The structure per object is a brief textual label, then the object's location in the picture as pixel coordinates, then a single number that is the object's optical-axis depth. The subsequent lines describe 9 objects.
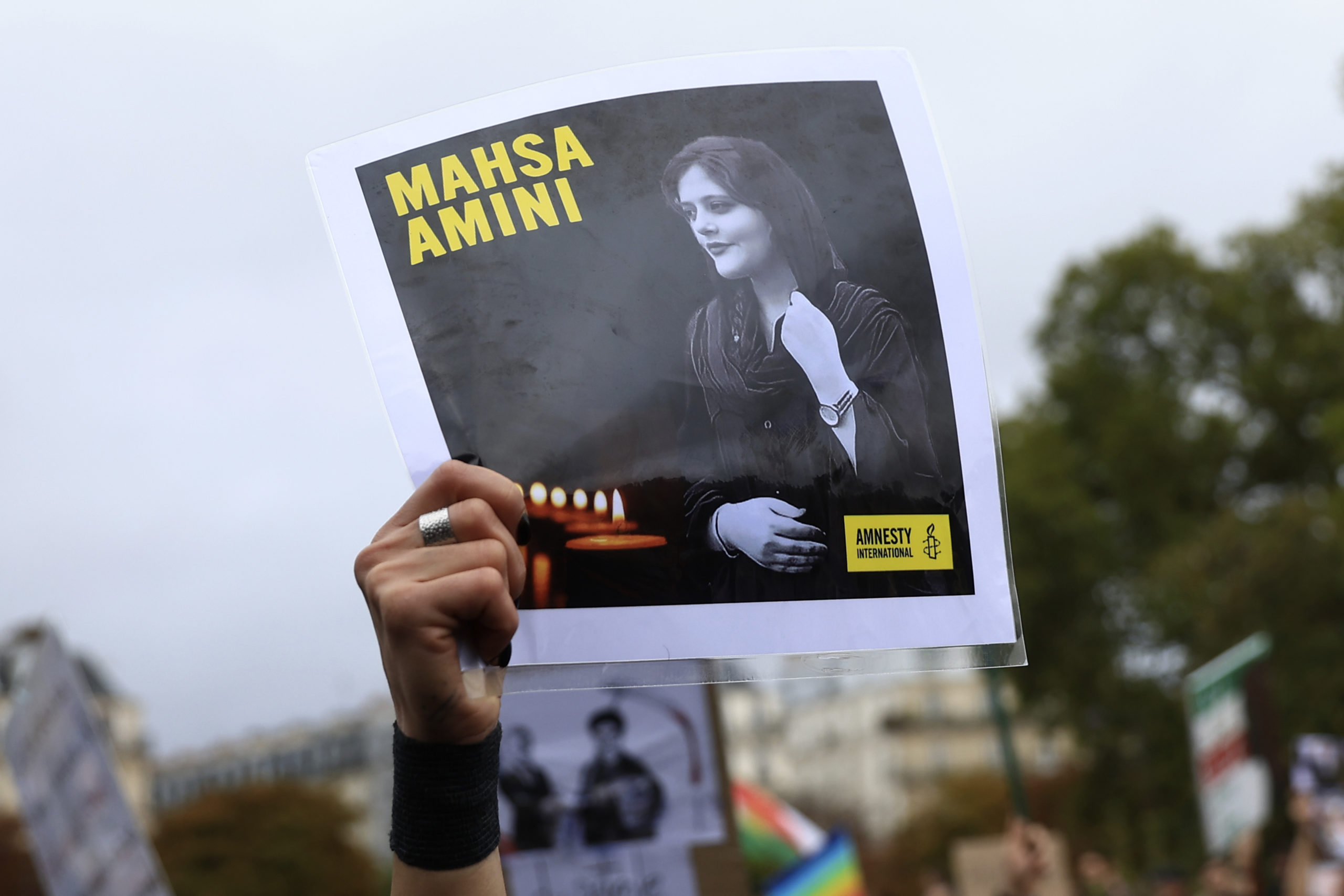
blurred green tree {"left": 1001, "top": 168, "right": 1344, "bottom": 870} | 24.31
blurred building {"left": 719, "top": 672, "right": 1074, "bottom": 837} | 86.56
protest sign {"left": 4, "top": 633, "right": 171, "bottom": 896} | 4.83
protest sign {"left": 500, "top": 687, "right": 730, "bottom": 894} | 4.36
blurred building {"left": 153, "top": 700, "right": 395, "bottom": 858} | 56.09
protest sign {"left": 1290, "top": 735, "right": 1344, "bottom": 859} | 7.24
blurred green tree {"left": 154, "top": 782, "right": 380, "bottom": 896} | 40.00
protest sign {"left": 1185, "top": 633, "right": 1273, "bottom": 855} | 9.95
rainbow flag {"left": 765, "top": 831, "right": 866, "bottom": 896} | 6.89
